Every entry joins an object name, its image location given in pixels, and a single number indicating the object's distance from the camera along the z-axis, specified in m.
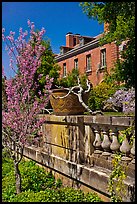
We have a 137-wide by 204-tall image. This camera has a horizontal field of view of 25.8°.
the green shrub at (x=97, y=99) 11.77
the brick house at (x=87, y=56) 22.44
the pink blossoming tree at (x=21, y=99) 4.33
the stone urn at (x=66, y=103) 5.20
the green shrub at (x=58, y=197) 3.38
